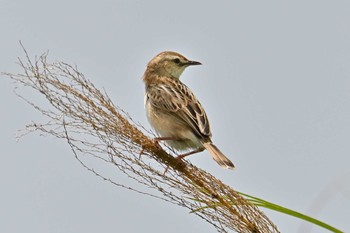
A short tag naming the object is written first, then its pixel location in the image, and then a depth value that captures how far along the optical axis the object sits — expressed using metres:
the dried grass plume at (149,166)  8.25
